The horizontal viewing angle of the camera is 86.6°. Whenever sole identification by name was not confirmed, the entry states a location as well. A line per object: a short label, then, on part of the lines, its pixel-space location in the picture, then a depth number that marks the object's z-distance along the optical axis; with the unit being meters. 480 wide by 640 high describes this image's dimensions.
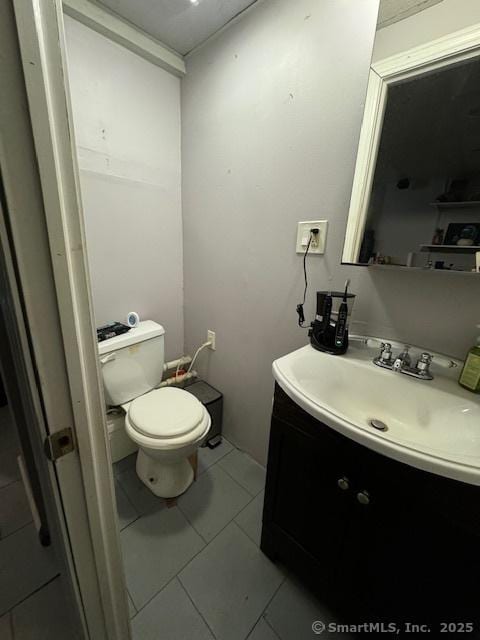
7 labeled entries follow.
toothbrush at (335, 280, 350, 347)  0.93
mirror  0.72
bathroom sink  0.52
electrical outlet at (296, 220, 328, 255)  1.03
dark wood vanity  0.56
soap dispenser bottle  0.75
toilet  1.09
